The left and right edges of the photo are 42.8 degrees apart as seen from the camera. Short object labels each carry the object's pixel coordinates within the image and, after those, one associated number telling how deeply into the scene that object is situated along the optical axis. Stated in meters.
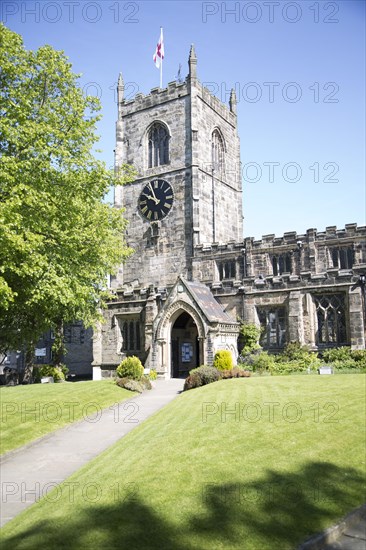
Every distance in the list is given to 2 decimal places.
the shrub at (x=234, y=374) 24.22
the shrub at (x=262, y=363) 26.73
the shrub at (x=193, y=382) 23.11
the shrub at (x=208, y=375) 23.20
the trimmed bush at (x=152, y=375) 29.52
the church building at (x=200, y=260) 29.92
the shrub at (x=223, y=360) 25.72
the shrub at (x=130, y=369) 25.33
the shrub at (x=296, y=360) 26.31
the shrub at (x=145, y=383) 24.75
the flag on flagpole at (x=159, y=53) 44.12
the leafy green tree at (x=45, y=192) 17.91
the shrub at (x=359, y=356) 25.53
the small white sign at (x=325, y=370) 23.61
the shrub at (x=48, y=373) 29.49
